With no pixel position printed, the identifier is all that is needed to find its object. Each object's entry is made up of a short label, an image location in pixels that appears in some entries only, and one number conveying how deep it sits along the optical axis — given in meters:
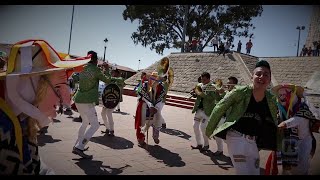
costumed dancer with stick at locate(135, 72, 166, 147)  5.23
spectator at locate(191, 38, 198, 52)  24.74
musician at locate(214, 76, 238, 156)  4.92
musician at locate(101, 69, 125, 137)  5.92
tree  31.55
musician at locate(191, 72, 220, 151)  5.19
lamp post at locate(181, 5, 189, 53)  28.44
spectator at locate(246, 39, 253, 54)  22.74
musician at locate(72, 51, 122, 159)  4.16
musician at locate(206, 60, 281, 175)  2.40
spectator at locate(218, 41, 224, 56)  20.88
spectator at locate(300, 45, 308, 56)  24.10
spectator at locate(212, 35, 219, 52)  21.62
